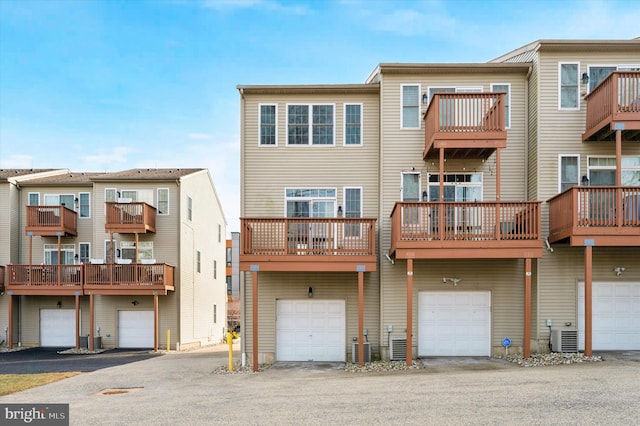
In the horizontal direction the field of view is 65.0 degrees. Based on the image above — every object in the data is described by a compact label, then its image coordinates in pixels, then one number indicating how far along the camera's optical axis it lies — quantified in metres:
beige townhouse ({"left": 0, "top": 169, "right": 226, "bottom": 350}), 23.39
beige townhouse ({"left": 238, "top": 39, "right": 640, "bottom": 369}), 13.61
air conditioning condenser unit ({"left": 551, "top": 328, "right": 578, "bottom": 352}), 14.27
